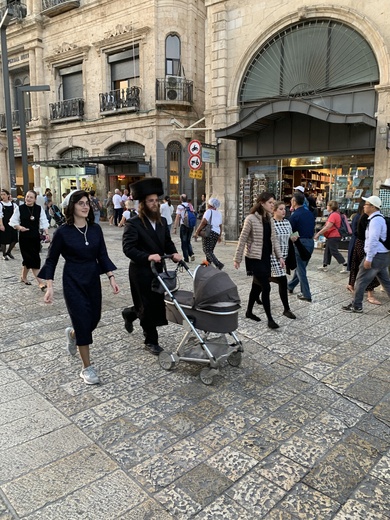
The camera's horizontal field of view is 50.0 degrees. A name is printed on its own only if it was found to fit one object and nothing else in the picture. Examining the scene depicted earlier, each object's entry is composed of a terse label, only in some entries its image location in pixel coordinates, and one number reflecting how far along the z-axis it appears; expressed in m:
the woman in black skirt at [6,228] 10.88
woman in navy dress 4.02
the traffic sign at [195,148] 13.30
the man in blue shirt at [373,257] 6.18
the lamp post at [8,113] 14.07
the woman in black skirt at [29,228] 7.80
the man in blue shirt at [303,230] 7.16
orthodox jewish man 4.49
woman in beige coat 5.71
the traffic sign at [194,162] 13.31
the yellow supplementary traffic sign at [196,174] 13.59
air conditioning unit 19.84
